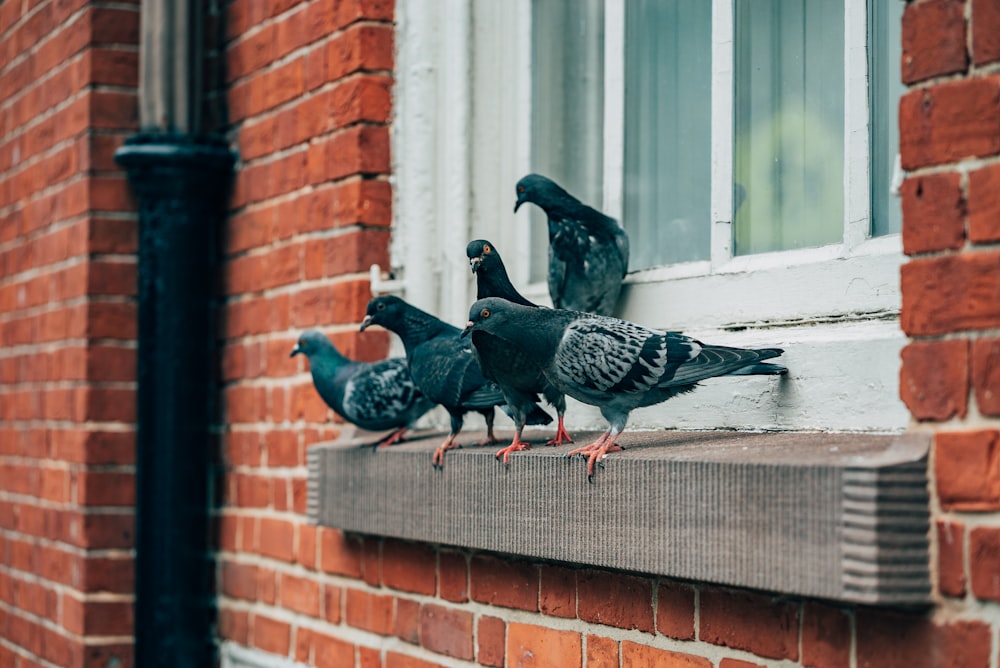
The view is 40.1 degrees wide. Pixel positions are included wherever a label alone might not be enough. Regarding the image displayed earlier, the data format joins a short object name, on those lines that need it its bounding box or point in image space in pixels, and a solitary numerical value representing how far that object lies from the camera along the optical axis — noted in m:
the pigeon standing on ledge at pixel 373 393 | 3.08
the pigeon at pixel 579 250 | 2.73
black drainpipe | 3.99
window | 2.34
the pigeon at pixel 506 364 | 2.46
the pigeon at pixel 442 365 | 2.80
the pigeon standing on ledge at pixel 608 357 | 2.27
